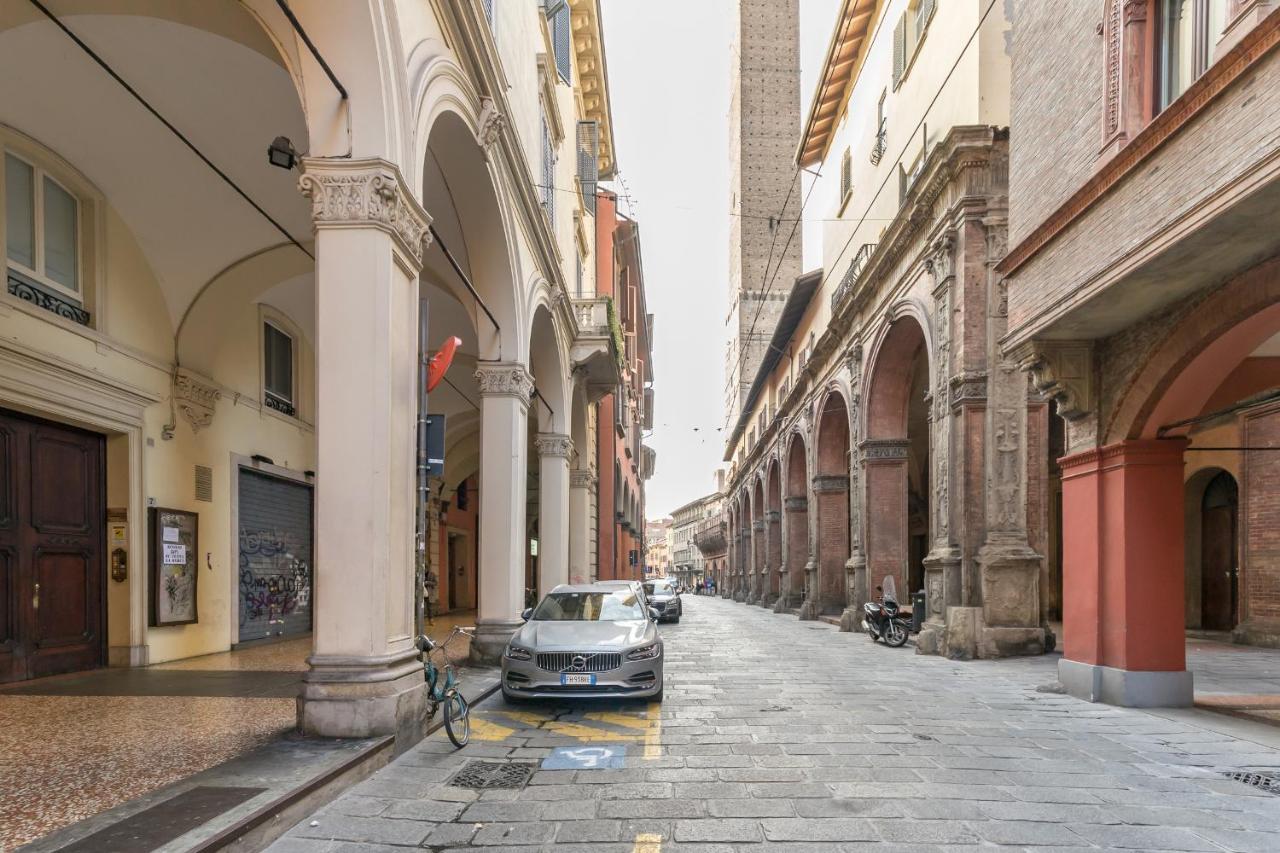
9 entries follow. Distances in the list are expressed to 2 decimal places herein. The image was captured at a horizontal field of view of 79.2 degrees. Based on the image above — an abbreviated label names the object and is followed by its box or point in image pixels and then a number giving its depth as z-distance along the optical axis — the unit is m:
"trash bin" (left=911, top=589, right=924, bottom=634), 16.30
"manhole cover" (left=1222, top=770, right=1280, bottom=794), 5.59
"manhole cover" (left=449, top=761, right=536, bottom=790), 5.55
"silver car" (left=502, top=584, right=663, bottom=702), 8.09
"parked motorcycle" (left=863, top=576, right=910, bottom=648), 16.06
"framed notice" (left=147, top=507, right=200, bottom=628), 10.50
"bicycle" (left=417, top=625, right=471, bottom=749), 6.45
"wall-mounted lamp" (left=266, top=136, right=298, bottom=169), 6.65
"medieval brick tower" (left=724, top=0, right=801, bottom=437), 61.56
